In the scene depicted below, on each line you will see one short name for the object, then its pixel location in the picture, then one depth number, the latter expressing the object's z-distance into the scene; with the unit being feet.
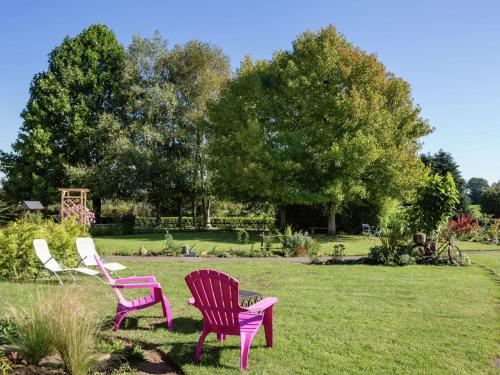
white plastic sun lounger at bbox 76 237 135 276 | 32.80
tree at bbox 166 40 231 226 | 111.96
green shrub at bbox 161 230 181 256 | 51.16
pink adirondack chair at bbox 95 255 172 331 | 19.53
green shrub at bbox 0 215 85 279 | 32.91
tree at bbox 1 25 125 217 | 106.01
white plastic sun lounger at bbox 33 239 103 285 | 29.84
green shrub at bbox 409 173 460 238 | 46.03
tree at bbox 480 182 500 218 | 131.34
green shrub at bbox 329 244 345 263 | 44.88
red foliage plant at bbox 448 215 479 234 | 48.07
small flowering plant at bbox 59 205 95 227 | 73.87
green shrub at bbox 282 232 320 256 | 50.78
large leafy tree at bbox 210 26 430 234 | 76.58
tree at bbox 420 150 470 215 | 121.70
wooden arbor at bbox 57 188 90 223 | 68.20
